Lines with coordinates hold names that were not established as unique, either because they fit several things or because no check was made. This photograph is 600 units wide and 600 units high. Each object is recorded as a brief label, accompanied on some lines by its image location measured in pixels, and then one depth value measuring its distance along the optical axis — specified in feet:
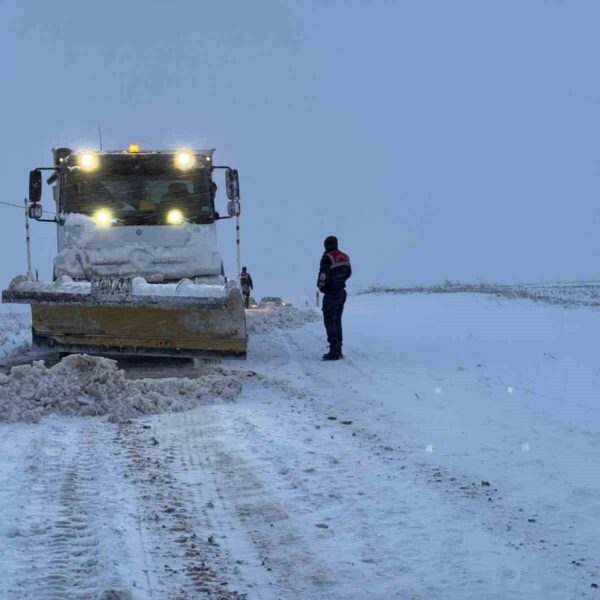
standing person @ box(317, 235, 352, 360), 34.50
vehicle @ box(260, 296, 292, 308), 87.71
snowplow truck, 30.07
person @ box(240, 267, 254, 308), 83.99
